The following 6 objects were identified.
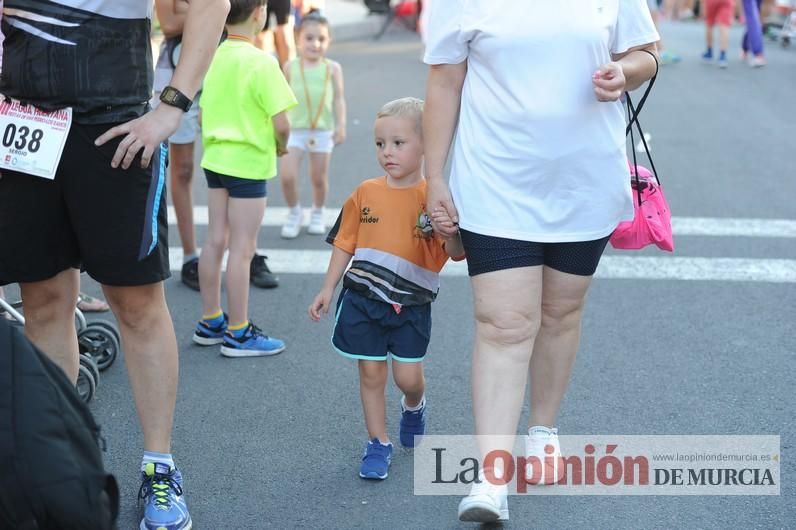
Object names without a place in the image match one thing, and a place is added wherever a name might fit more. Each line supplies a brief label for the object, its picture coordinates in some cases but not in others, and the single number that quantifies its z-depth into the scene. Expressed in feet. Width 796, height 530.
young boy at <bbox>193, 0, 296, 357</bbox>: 31.59
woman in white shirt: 20.14
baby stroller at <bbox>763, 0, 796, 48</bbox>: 113.15
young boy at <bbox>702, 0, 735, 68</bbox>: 95.95
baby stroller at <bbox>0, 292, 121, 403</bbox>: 27.46
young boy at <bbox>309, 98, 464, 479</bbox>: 23.55
